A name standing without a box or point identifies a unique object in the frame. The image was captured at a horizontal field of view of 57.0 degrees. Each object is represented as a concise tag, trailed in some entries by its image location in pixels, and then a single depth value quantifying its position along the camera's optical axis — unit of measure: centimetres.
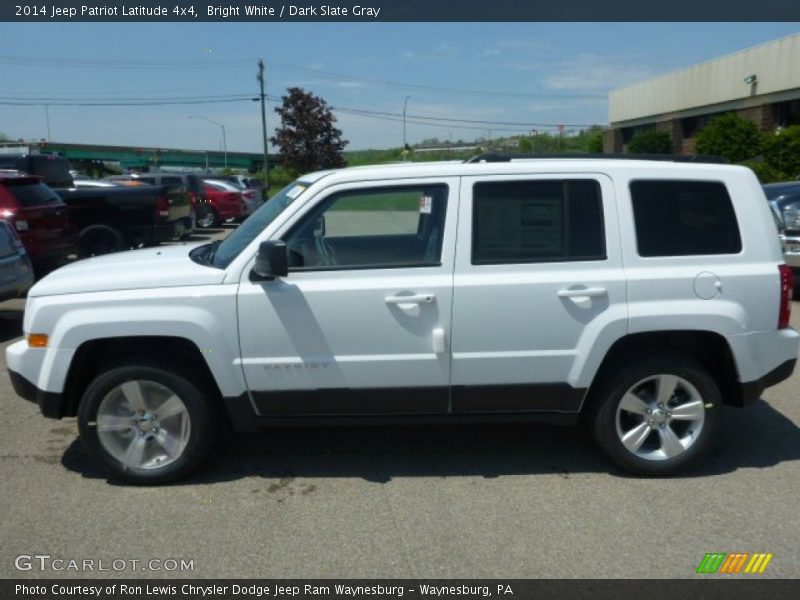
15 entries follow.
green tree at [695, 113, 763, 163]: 2675
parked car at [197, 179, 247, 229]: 2298
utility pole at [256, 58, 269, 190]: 4572
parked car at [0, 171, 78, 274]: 1051
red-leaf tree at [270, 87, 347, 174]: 4372
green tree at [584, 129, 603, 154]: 5015
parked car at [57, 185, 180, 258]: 1382
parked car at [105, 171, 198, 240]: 1586
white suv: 422
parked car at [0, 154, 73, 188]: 1560
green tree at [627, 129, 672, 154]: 3997
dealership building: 3203
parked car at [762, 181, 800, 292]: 962
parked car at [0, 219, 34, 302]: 853
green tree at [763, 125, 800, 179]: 2353
